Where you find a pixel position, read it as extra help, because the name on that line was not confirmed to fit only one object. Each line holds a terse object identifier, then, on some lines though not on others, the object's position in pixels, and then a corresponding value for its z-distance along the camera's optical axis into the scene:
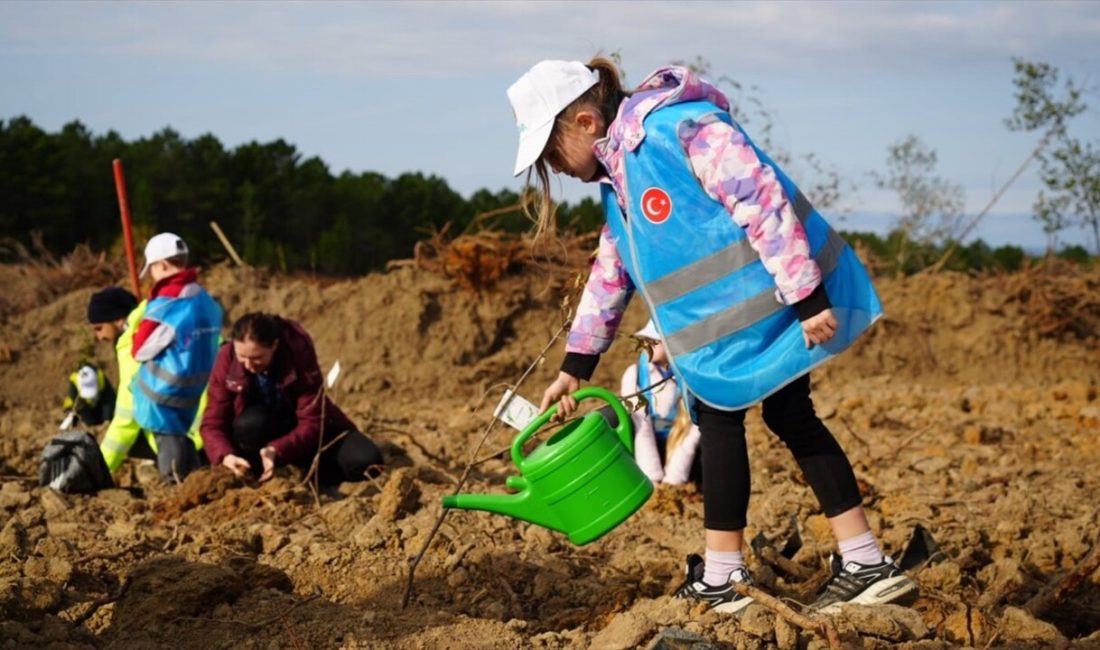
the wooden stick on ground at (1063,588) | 3.86
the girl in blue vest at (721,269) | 3.24
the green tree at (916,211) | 13.19
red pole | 7.79
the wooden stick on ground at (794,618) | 3.18
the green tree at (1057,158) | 12.34
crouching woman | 5.88
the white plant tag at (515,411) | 3.69
